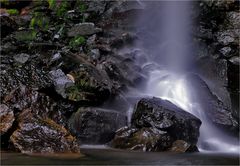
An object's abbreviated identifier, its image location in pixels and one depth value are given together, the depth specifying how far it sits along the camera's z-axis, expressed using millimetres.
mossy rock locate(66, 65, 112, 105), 13789
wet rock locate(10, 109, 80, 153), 10188
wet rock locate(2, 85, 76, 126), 12742
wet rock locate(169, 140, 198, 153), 11931
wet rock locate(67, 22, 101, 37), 20859
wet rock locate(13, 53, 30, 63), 17445
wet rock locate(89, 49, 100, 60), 18438
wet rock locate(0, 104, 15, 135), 10936
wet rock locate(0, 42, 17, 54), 18980
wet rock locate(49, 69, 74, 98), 14083
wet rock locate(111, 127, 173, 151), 11781
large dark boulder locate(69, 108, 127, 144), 12906
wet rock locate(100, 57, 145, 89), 16859
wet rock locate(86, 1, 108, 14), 23781
